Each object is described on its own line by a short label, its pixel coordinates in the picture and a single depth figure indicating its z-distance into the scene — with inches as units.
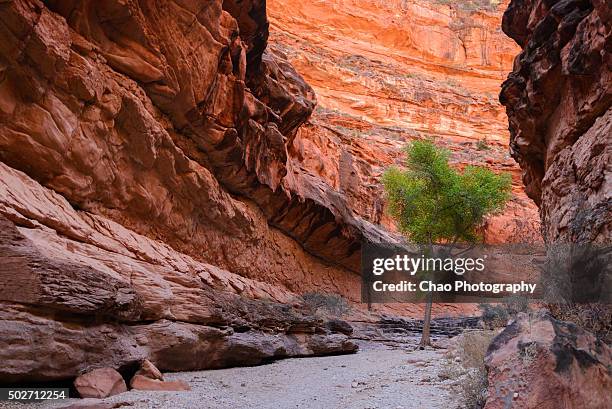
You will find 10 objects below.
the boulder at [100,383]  222.8
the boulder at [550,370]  137.8
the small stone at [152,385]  248.1
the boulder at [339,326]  621.5
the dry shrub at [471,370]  180.6
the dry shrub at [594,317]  272.5
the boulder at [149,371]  262.2
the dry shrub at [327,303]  821.9
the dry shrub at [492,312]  789.4
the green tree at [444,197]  787.4
